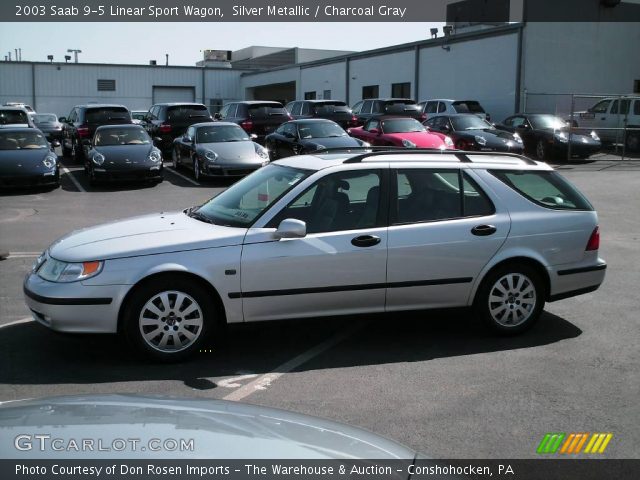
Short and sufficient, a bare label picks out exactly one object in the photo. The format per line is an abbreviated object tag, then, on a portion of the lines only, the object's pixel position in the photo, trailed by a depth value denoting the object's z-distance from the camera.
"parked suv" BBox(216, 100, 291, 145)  24.15
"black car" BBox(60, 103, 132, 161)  21.88
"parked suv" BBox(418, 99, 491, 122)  26.70
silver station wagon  5.36
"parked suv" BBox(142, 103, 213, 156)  23.41
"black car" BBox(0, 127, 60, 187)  16.33
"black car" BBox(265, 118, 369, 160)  18.55
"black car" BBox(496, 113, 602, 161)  23.28
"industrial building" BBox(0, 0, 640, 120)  28.86
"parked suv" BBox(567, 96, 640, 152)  25.55
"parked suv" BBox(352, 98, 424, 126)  26.09
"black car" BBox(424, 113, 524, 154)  20.95
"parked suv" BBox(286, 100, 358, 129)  25.73
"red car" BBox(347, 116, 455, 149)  19.83
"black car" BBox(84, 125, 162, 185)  17.19
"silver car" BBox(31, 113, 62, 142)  31.80
